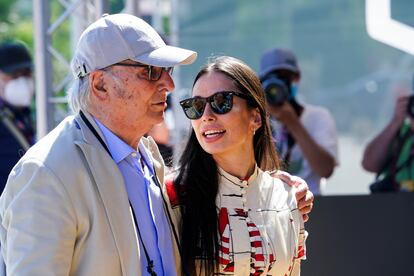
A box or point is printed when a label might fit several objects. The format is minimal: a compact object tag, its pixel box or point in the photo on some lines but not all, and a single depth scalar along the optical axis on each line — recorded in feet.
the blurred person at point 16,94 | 33.96
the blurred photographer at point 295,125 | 30.59
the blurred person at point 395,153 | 31.79
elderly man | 11.33
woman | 14.11
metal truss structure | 29.63
